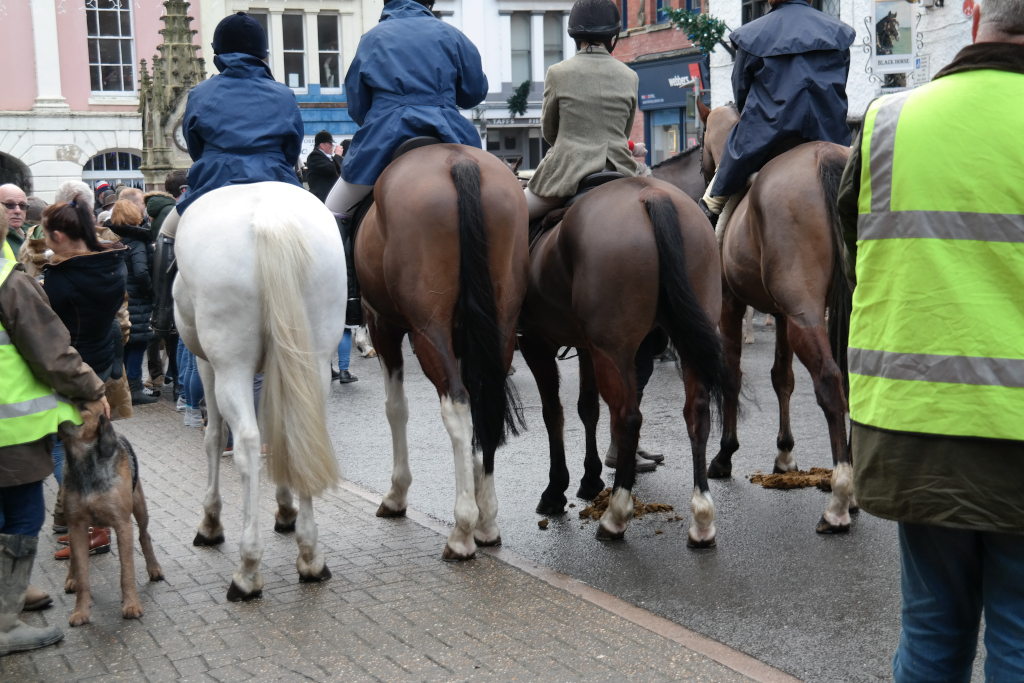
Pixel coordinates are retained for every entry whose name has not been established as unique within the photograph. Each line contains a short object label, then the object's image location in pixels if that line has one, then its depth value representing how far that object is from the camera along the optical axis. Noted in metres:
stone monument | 23.02
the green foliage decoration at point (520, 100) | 40.38
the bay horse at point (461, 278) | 5.46
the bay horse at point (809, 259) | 5.94
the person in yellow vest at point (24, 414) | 4.55
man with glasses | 9.55
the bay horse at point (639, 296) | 5.54
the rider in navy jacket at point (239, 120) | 5.90
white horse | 5.08
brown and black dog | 4.88
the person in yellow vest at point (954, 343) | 2.56
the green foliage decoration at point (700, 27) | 20.53
